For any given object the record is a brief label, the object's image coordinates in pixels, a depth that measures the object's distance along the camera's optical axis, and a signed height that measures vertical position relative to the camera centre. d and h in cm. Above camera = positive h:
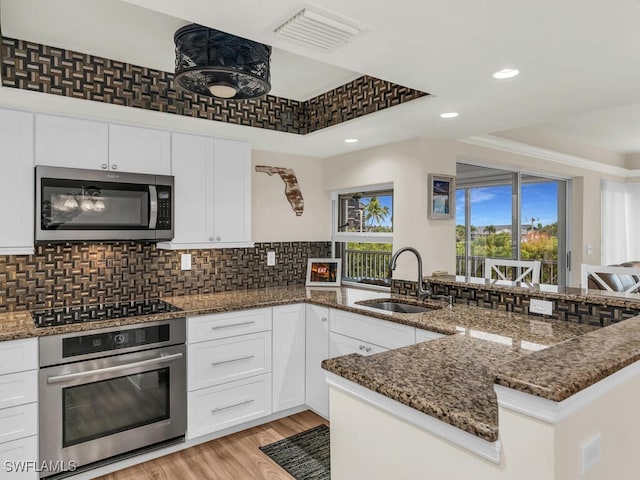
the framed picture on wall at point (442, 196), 332 +33
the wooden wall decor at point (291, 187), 392 +47
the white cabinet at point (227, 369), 274 -88
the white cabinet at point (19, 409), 214 -87
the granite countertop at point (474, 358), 98 -44
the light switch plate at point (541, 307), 247 -40
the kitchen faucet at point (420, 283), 302 -32
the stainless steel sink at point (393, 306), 307 -49
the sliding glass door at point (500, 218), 437 +23
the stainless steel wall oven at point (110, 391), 228 -88
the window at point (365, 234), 381 +4
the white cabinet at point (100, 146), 252 +58
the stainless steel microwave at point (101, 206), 247 +20
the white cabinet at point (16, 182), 240 +31
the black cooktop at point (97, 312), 247 -47
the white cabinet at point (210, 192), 303 +34
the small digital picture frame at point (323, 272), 398 -32
